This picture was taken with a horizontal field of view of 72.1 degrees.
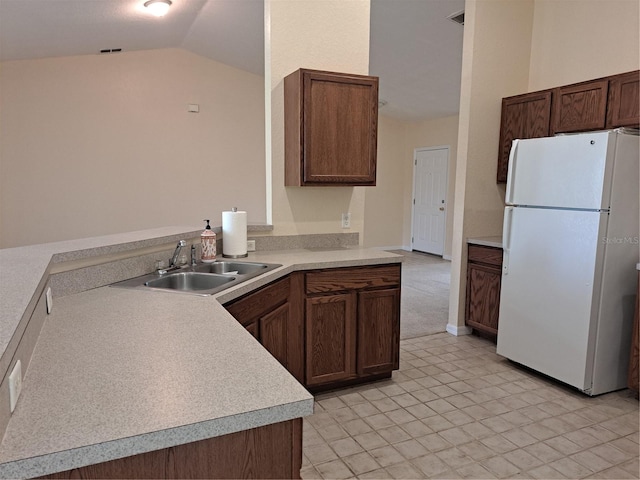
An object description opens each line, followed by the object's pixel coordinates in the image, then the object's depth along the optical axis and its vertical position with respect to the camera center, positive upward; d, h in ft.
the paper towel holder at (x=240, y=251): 8.97 -1.33
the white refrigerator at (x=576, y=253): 8.61 -1.28
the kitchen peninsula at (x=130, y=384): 2.72 -1.53
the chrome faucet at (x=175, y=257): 7.67 -1.26
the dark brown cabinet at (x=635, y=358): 8.81 -3.31
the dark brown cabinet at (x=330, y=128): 9.07 +1.26
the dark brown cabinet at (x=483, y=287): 11.69 -2.66
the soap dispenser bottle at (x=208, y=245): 8.38 -1.13
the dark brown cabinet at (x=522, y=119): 11.40 +1.91
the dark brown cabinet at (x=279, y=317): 6.79 -2.24
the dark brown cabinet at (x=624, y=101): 9.46 +2.01
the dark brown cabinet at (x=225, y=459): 2.86 -1.88
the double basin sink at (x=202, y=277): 6.74 -1.53
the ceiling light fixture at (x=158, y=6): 11.53 +4.76
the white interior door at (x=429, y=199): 24.90 -0.55
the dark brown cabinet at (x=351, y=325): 8.66 -2.80
